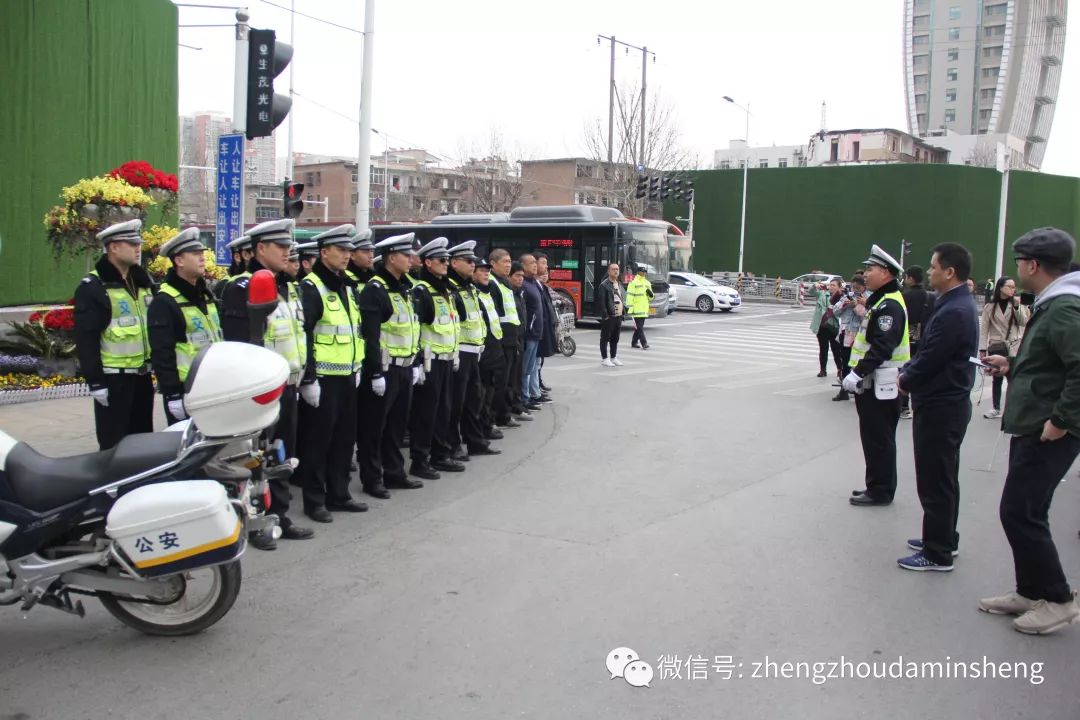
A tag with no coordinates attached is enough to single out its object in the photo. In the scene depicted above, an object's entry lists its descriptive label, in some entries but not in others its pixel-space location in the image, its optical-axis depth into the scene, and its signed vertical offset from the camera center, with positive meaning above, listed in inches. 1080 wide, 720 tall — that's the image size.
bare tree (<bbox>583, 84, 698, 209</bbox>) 1969.7 +217.9
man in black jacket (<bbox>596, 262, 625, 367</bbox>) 680.4 -41.0
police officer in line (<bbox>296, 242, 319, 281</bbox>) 311.1 -3.7
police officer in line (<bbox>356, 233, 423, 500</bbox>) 291.6 -39.0
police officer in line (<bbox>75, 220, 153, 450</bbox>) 246.2 -25.2
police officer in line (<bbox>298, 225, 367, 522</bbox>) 264.7 -33.8
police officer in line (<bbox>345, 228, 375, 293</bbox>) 298.5 -5.0
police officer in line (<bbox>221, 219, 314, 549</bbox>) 246.2 -20.7
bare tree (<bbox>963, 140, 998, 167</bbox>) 3134.8 +377.5
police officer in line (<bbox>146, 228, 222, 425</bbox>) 238.7 -20.8
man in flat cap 187.8 -31.9
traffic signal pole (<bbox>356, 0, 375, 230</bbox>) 646.5 +88.6
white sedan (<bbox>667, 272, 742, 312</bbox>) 1435.8 -55.7
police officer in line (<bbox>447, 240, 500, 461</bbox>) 352.2 -39.4
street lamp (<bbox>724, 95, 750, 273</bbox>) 2023.6 +55.6
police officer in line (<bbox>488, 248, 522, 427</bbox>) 413.1 -33.5
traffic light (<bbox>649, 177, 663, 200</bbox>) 1679.4 +125.8
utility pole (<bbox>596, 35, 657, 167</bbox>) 1877.3 +315.5
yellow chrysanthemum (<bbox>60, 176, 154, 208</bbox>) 436.1 +20.7
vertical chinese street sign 398.9 +22.2
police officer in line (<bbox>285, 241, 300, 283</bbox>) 282.4 -6.6
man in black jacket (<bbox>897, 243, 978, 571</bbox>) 235.6 -33.4
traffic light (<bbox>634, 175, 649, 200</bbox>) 1674.6 +124.2
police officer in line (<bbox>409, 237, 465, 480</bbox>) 323.3 -35.5
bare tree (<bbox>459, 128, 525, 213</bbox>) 2372.0 +176.7
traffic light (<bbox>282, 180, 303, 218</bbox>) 424.2 +20.9
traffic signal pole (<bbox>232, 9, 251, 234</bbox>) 376.2 +61.8
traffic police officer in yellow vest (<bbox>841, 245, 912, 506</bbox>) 288.8 -33.6
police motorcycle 169.0 -49.2
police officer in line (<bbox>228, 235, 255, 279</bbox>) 278.5 -3.8
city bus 1043.3 +13.2
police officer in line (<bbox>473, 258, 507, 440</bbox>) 377.4 -39.6
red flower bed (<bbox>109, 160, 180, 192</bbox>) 457.7 +30.8
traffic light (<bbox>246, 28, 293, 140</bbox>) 374.6 +65.8
